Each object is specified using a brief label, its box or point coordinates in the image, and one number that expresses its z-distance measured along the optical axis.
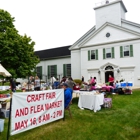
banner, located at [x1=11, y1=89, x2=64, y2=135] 4.05
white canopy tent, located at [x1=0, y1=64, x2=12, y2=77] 7.73
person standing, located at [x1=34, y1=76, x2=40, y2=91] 13.14
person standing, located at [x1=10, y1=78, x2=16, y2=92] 14.49
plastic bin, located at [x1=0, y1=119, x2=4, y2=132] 4.88
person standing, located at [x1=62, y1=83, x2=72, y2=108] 6.32
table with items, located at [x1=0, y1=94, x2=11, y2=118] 6.78
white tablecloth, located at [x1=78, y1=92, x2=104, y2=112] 7.80
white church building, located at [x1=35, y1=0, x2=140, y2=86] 19.06
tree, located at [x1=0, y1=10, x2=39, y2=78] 17.55
